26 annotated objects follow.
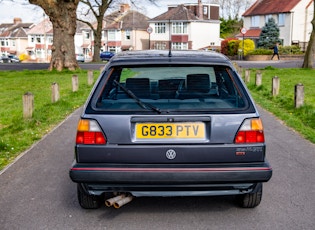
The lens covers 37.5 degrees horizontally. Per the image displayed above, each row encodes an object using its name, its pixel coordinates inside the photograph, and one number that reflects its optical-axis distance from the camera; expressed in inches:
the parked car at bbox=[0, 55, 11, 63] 2799.0
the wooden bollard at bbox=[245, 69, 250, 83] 821.2
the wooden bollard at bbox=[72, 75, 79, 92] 678.5
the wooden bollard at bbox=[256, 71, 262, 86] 727.7
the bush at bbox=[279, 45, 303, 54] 2055.9
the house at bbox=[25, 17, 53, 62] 4279.0
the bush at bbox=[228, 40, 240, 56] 2124.0
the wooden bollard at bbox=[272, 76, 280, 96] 606.0
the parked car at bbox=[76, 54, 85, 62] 2704.2
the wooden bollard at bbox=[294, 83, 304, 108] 468.8
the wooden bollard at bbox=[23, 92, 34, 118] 416.6
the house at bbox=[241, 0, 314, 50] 2512.3
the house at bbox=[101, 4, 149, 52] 3582.7
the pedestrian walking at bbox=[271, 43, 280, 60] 1831.0
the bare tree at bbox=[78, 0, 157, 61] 2005.4
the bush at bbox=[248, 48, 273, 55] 1877.5
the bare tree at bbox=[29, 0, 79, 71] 1080.2
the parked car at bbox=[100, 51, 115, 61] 2760.6
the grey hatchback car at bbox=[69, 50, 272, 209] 166.4
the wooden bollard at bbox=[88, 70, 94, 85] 807.3
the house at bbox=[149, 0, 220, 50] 3169.3
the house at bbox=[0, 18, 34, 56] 4498.0
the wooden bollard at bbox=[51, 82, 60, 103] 543.5
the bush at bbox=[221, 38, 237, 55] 2202.4
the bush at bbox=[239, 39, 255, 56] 2036.2
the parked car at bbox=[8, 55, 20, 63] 2994.6
